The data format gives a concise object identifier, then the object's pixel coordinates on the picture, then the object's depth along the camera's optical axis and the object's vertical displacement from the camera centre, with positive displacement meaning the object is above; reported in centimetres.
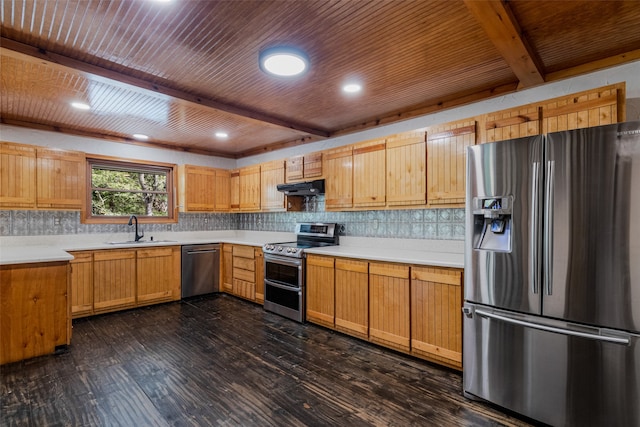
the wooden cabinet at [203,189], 525 +39
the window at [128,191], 466 +31
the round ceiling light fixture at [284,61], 224 +114
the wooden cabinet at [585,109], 217 +75
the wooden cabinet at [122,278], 390 -92
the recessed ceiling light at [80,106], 332 +114
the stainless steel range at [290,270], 383 -75
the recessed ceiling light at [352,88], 291 +118
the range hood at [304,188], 416 +32
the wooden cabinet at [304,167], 424 +63
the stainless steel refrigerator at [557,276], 172 -39
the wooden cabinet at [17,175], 369 +42
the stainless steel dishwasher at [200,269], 482 -93
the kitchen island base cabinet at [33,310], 276 -92
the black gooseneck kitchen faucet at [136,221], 468 -18
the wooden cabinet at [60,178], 393 +42
